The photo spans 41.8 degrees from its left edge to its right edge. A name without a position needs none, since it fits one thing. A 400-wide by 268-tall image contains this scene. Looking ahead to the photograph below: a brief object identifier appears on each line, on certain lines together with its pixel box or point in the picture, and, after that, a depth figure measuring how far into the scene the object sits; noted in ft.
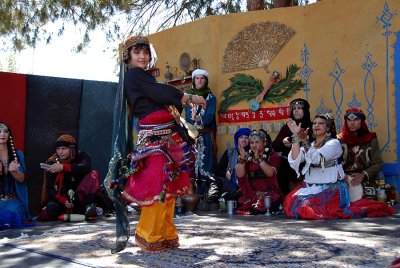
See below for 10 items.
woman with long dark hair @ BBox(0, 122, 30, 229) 18.22
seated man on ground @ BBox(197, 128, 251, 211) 22.08
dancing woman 12.21
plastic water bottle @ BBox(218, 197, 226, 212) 21.54
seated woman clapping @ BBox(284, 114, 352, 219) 18.06
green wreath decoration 24.34
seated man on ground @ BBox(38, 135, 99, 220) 20.06
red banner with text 24.48
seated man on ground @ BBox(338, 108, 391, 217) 19.42
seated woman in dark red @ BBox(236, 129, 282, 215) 20.30
